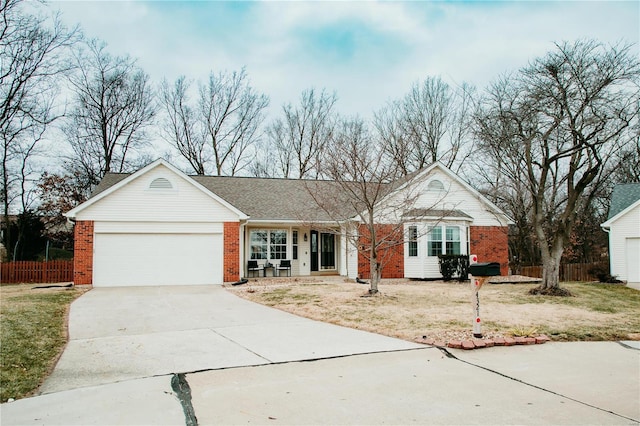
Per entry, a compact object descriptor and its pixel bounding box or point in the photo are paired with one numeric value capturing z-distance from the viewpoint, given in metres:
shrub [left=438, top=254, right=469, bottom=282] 20.14
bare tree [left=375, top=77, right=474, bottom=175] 32.97
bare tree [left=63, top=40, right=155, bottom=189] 32.62
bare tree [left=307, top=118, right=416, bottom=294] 14.25
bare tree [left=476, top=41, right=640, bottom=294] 14.64
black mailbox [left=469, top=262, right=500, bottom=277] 7.61
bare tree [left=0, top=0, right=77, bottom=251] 22.17
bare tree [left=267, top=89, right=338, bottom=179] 37.66
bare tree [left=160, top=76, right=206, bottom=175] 36.25
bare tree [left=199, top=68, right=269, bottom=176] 36.81
